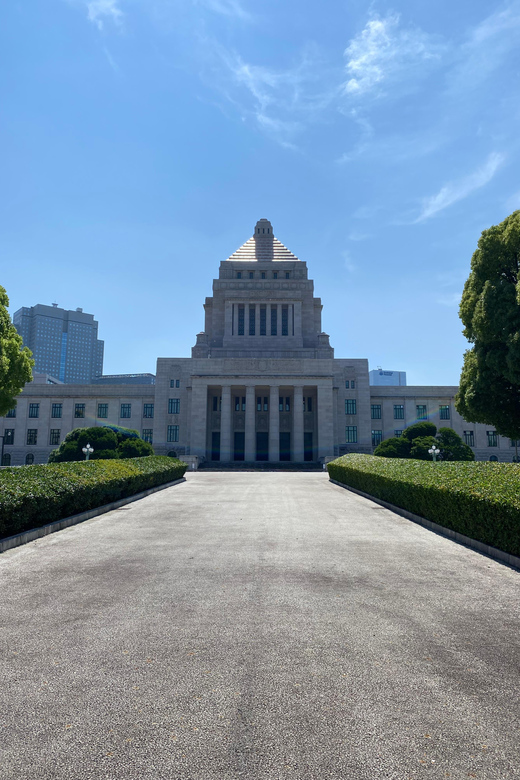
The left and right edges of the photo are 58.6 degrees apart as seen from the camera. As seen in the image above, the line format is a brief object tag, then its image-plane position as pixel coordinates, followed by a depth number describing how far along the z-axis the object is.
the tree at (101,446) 43.31
